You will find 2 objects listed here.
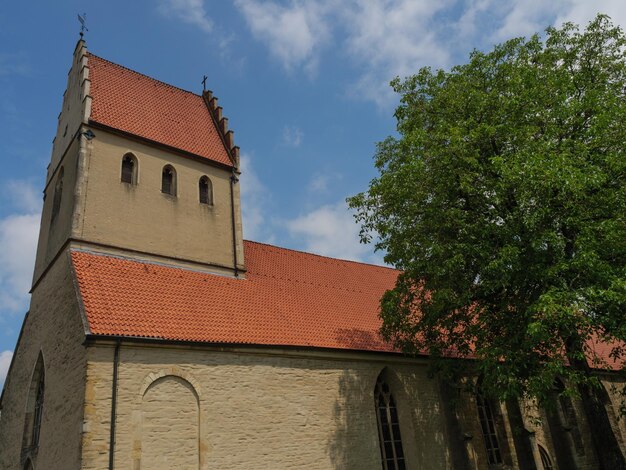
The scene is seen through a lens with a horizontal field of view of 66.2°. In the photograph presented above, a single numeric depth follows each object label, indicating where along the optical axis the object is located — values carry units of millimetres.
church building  10391
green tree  9789
